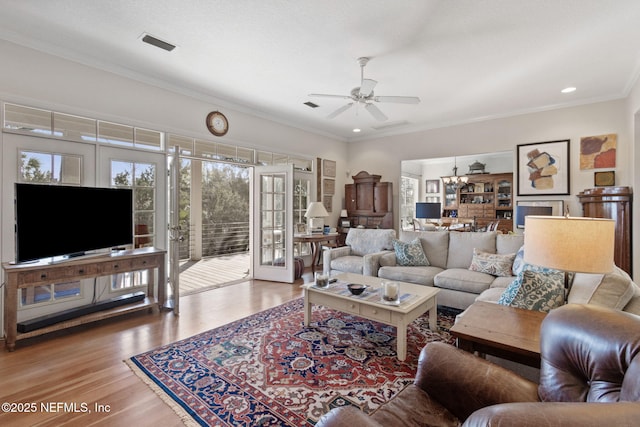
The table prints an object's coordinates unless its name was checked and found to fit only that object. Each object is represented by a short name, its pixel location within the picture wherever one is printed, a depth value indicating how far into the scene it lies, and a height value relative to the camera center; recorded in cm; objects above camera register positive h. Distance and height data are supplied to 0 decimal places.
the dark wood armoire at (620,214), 406 +0
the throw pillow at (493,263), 350 -58
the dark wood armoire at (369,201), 658 +26
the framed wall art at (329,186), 680 +60
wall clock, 461 +137
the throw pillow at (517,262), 333 -53
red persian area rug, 196 -122
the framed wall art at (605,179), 451 +52
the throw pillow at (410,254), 412 -55
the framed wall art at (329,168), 678 +101
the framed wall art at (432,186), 962 +87
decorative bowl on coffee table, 284 -70
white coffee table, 253 -82
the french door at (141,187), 363 +32
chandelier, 840 +94
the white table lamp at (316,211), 554 +3
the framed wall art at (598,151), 454 +95
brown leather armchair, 69 -57
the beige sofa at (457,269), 327 -69
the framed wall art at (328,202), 682 +24
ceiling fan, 331 +136
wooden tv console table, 265 -61
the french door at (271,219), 526 -11
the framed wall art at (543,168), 490 +75
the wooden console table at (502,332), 159 -67
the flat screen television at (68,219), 273 -8
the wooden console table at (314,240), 552 -50
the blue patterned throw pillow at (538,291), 209 -54
